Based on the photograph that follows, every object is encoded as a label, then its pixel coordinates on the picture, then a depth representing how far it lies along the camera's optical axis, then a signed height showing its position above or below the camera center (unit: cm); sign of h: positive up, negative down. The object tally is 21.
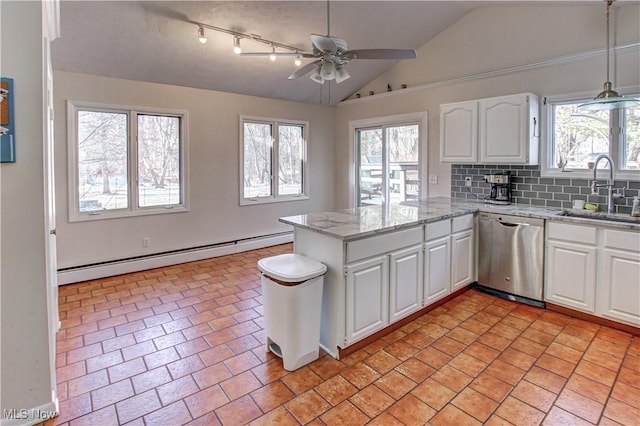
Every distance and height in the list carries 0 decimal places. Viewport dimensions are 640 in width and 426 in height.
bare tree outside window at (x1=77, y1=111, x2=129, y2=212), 427 +39
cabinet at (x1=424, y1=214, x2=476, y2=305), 324 -61
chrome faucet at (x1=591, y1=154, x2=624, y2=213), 337 +8
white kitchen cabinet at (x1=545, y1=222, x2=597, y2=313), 313 -65
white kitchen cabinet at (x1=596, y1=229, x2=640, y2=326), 290 -69
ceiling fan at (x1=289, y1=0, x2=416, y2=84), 249 +102
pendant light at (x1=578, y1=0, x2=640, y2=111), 277 +72
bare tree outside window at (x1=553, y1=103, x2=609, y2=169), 363 +60
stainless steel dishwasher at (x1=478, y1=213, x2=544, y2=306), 348 -63
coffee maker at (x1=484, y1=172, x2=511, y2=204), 415 +7
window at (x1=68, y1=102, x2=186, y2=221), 424 +41
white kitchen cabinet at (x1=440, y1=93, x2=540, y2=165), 379 +71
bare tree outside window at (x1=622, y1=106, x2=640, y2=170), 339 +52
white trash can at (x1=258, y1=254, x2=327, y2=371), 241 -78
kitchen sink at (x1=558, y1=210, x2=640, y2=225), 321 -21
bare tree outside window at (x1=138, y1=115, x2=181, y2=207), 471 +44
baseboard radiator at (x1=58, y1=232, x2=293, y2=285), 427 -88
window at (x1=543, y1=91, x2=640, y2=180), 343 +55
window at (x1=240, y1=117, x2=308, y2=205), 569 +55
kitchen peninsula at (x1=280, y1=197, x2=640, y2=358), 258 -52
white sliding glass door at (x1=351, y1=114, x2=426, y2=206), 539 +55
